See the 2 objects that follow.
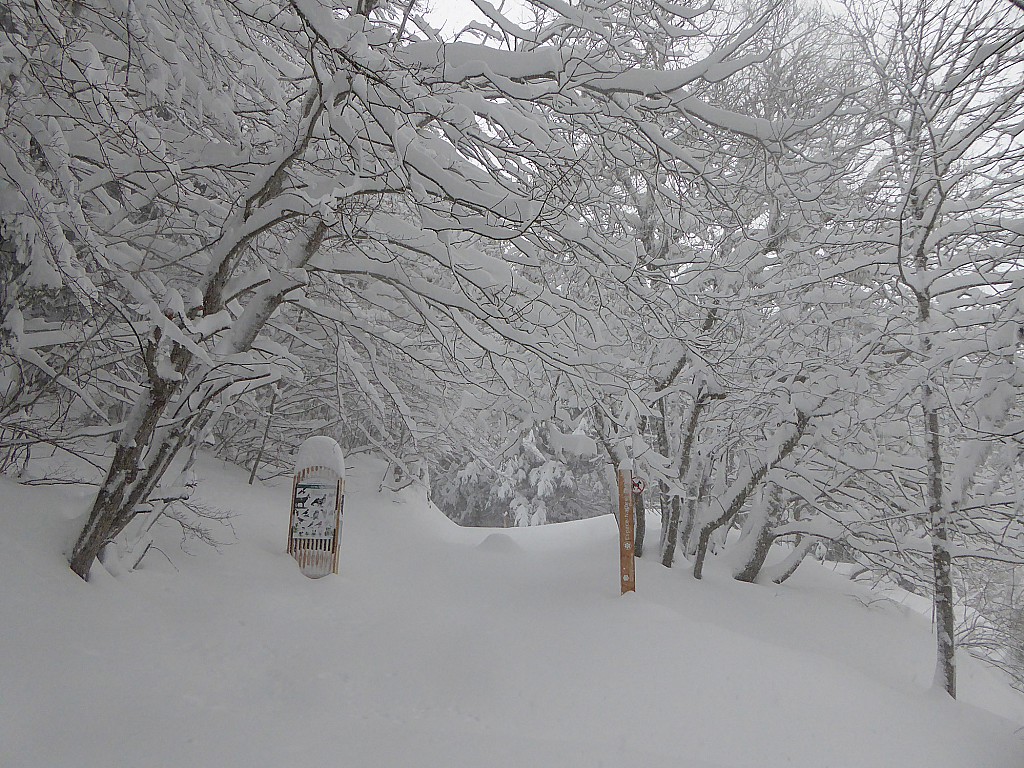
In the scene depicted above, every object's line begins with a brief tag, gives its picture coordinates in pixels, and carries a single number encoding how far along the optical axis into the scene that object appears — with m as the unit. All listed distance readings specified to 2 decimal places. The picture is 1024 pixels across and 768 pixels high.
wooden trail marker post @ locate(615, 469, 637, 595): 6.77
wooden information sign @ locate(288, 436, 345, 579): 6.93
